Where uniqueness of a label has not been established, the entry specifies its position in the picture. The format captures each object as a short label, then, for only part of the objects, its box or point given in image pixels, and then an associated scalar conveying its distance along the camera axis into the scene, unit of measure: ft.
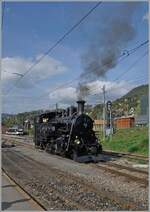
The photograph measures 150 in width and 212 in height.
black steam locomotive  32.25
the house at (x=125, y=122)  130.53
